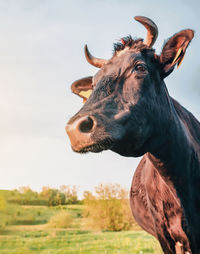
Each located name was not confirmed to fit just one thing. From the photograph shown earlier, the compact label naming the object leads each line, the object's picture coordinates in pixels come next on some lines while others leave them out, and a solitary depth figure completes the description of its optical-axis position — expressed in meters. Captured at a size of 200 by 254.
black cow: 2.63
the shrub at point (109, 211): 25.78
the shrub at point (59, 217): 26.84
